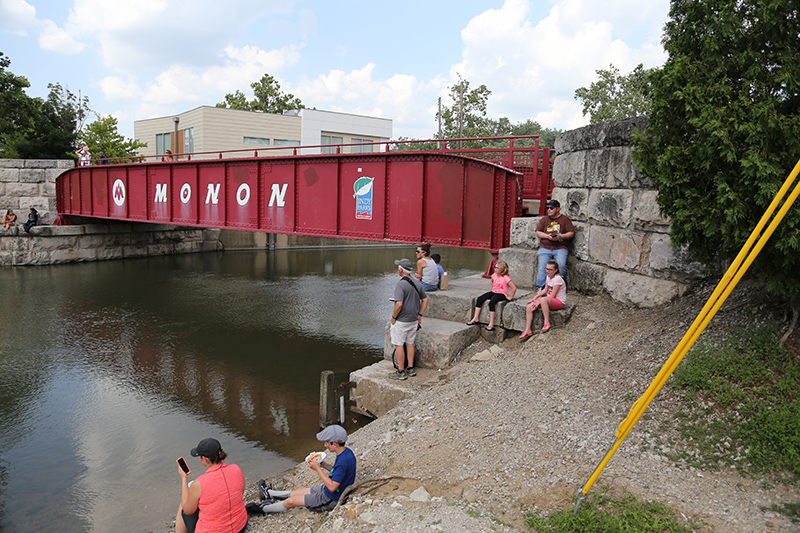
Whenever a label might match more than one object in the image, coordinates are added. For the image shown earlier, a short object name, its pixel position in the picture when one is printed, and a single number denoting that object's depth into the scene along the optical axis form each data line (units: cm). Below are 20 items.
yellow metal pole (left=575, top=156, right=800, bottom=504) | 321
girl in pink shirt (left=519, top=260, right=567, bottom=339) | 852
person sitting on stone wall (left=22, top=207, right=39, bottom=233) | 2477
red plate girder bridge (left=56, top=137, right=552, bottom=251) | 1154
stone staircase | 835
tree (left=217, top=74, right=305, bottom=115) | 5159
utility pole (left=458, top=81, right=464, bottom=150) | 4244
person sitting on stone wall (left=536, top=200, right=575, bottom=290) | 925
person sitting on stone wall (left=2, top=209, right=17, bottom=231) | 2491
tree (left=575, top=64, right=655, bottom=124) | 4066
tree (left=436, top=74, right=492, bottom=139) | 4512
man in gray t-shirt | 825
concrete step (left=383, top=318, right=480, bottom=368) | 875
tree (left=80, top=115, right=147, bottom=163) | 3488
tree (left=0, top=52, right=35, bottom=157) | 3198
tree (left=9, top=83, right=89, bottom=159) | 3219
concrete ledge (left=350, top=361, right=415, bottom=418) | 819
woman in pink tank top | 468
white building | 3797
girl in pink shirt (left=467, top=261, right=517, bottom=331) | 908
